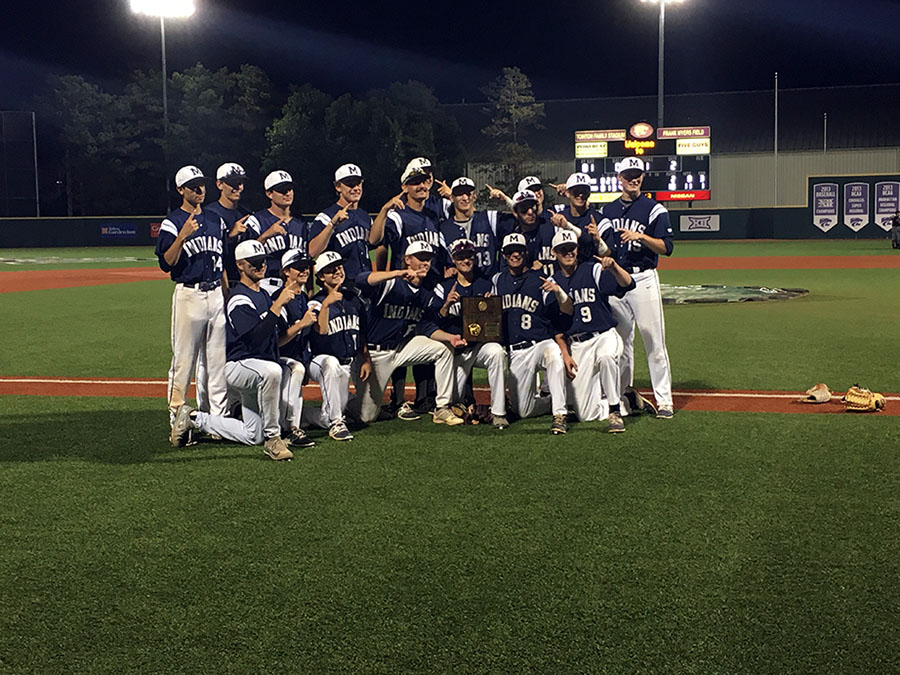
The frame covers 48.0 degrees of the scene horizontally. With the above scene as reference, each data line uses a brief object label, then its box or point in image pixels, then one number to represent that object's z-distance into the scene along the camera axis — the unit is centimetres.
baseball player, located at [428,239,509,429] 784
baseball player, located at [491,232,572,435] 802
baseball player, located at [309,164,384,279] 802
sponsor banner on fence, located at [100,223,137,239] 4841
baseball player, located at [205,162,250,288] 789
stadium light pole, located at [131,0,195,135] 4662
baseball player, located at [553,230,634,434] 789
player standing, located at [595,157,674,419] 803
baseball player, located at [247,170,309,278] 788
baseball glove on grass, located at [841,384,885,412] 802
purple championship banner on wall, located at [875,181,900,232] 4512
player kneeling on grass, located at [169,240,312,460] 705
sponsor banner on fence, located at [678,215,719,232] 4862
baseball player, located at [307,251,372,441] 759
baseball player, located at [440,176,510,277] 822
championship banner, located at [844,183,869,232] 4570
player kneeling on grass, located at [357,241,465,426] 801
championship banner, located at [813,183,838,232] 4634
